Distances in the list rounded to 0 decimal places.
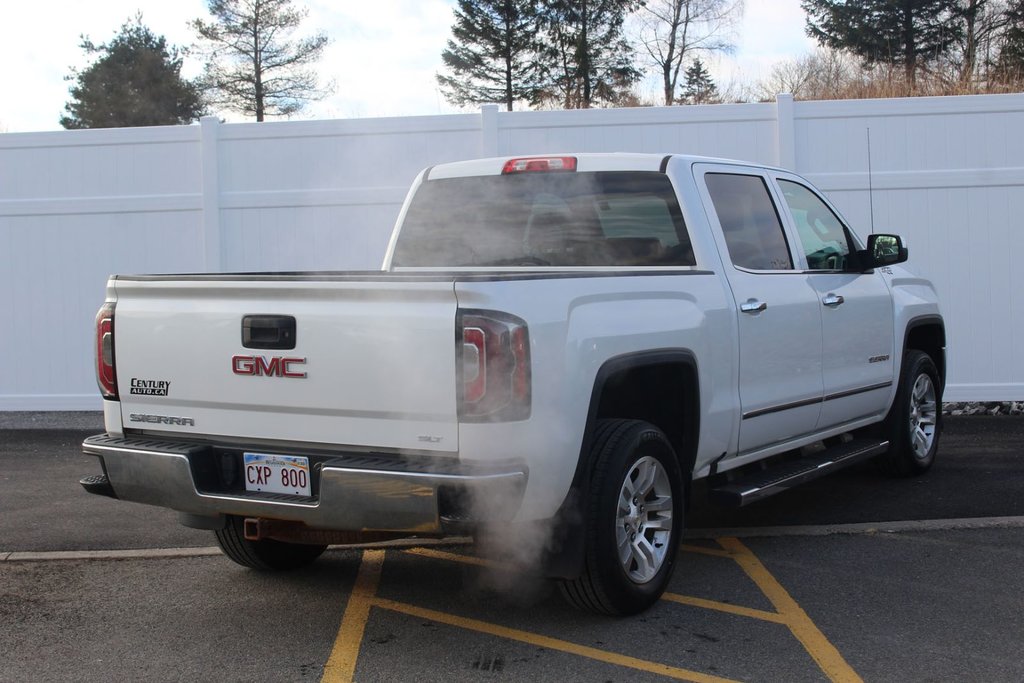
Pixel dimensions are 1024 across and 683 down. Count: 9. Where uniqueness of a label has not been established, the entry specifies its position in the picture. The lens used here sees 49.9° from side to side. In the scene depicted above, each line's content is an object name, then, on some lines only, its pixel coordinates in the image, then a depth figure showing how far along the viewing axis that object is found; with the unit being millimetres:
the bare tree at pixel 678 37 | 34719
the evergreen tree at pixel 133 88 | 40000
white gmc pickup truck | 3916
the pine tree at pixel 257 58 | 36344
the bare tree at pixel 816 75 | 29350
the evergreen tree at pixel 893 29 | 30250
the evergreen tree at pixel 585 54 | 30875
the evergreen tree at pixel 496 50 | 31016
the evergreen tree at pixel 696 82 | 33156
